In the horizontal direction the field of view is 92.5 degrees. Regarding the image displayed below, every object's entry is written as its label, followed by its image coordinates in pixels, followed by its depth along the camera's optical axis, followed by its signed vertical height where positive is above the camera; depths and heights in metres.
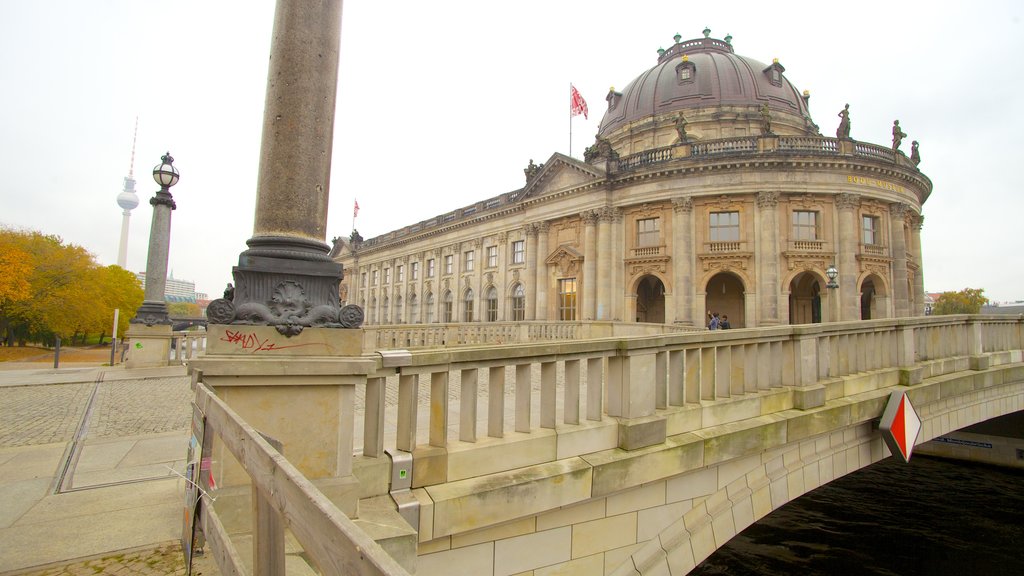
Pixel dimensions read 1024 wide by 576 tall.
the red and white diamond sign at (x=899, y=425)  7.56 -1.27
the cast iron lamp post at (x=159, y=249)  16.22 +2.56
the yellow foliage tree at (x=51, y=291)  34.78 +2.39
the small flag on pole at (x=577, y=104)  35.97 +16.91
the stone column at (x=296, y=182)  3.75 +1.20
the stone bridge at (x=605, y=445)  3.72 -1.07
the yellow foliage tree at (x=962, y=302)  75.75 +6.88
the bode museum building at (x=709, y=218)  28.95 +7.92
